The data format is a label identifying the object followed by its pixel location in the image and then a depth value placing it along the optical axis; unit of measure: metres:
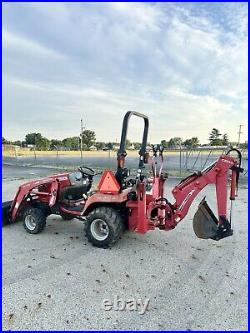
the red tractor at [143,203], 4.28
